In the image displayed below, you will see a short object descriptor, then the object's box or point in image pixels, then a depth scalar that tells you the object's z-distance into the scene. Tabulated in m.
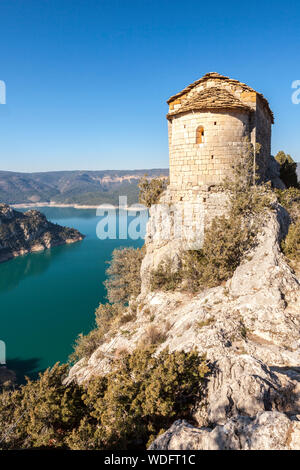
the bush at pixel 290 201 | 10.31
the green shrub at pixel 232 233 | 8.47
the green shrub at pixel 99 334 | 12.39
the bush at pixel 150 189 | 12.41
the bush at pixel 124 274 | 18.34
